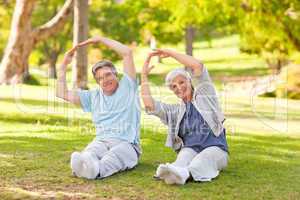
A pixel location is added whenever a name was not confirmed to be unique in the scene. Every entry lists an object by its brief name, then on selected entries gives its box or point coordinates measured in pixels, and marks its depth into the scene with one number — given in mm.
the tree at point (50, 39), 34344
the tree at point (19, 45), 18344
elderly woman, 5645
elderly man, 5805
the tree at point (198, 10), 23016
